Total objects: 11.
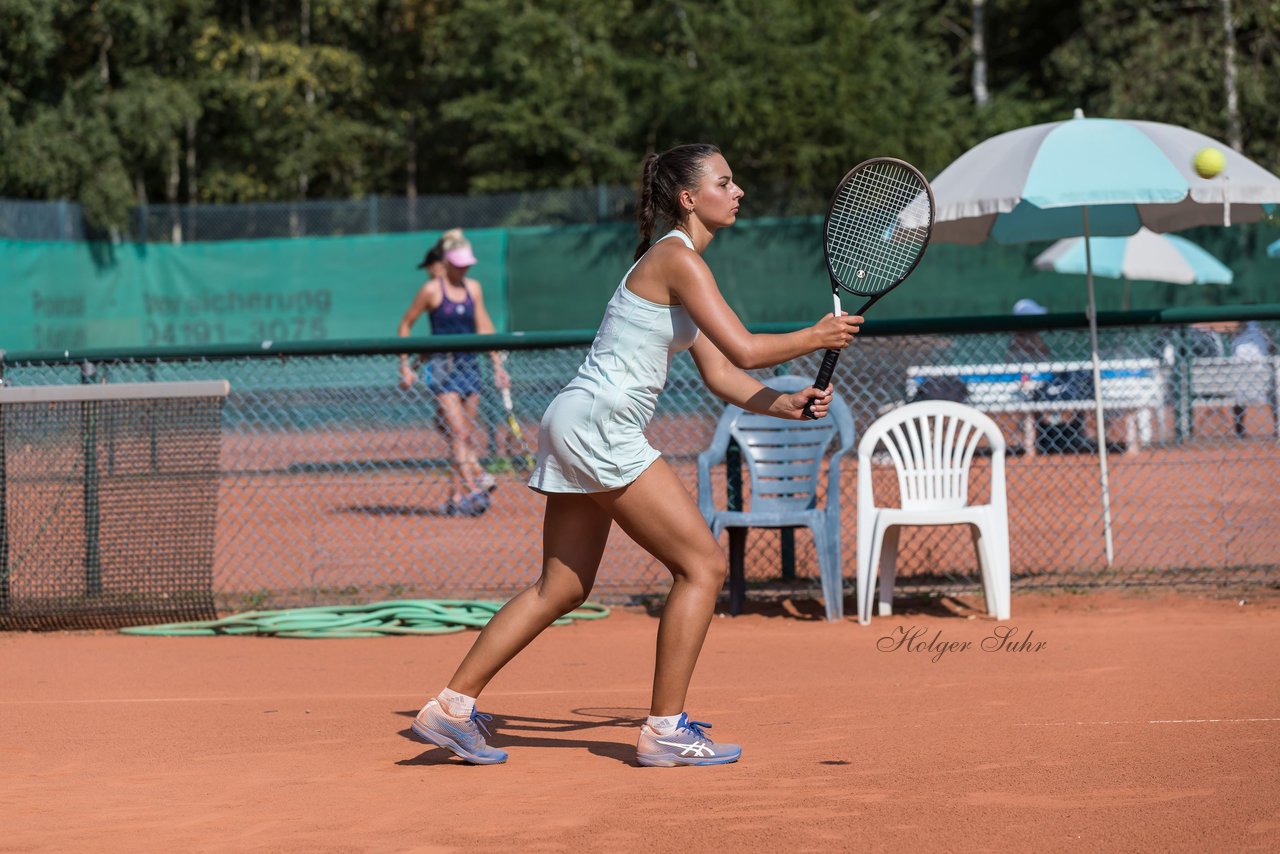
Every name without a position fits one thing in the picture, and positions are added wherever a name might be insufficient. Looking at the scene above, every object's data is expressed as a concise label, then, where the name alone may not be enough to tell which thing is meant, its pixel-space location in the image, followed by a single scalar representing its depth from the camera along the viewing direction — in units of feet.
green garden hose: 48.73
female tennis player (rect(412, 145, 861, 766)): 29.71
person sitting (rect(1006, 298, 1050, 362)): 77.77
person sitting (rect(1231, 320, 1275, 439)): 60.08
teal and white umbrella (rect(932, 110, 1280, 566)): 48.47
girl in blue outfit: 59.98
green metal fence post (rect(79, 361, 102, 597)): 48.44
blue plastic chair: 48.60
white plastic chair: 46.65
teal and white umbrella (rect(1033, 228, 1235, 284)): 96.53
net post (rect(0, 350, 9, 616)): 48.39
